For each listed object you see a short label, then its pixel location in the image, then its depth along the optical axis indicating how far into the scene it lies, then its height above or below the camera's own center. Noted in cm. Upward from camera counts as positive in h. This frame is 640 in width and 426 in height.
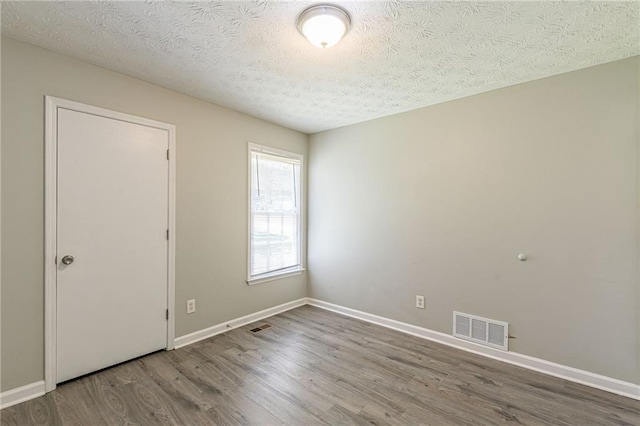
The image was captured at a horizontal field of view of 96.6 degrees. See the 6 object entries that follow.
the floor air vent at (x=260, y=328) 319 -130
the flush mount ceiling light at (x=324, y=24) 161 +112
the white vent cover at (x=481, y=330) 259 -110
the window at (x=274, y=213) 352 +1
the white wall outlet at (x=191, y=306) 287 -93
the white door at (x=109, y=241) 217 -23
